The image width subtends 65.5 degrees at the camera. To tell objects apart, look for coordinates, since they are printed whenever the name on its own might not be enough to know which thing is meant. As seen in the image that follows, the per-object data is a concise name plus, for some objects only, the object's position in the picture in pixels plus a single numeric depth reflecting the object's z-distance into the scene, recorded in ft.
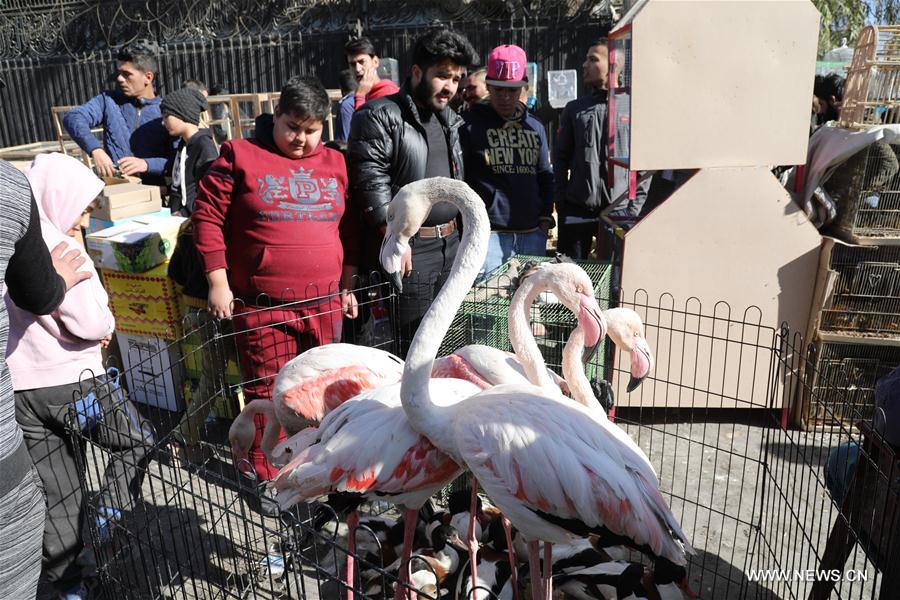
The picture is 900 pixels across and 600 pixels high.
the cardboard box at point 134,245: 13.48
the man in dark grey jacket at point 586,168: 16.66
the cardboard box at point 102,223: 14.81
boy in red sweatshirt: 10.83
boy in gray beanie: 14.93
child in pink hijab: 8.48
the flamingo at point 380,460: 7.66
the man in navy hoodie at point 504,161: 15.06
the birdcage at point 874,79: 12.34
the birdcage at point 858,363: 13.41
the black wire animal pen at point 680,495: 8.26
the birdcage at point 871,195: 12.54
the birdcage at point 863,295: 13.00
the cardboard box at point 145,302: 13.76
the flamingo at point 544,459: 6.88
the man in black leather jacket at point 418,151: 11.60
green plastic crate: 11.81
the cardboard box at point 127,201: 14.76
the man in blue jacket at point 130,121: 17.58
